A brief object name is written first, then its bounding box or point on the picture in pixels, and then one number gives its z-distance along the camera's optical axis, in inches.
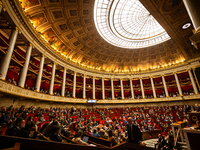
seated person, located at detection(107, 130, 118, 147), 142.9
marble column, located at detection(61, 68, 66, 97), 672.4
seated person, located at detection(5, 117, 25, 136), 90.7
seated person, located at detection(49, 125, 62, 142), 97.6
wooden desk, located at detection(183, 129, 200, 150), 165.5
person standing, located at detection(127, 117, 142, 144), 133.6
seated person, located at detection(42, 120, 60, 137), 129.2
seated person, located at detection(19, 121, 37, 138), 92.3
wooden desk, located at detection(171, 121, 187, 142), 251.1
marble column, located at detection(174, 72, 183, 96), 842.0
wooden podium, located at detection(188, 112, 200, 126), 228.7
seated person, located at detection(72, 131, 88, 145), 127.5
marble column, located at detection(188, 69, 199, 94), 769.8
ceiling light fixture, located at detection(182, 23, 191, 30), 305.7
